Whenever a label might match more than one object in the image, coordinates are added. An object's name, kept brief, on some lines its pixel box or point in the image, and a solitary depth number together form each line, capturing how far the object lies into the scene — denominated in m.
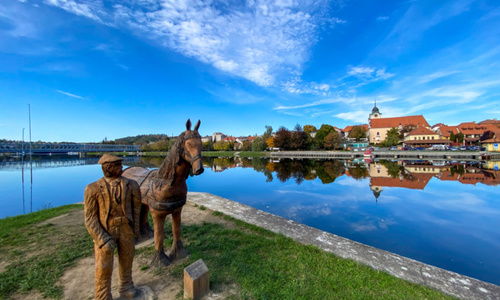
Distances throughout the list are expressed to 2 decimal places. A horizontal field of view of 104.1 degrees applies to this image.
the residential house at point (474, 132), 50.19
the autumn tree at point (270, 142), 56.39
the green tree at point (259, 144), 58.75
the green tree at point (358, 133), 65.56
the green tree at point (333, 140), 53.69
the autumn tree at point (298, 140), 51.75
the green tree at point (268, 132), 62.76
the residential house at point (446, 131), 55.71
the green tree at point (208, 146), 74.00
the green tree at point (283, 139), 52.59
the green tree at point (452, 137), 52.00
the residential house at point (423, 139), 49.62
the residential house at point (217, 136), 125.94
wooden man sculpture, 2.15
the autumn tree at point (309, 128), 69.50
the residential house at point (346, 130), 94.02
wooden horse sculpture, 3.04
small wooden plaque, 2.62
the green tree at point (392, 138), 51.50
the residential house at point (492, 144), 40.59
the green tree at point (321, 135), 58.00
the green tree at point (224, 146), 73.56
